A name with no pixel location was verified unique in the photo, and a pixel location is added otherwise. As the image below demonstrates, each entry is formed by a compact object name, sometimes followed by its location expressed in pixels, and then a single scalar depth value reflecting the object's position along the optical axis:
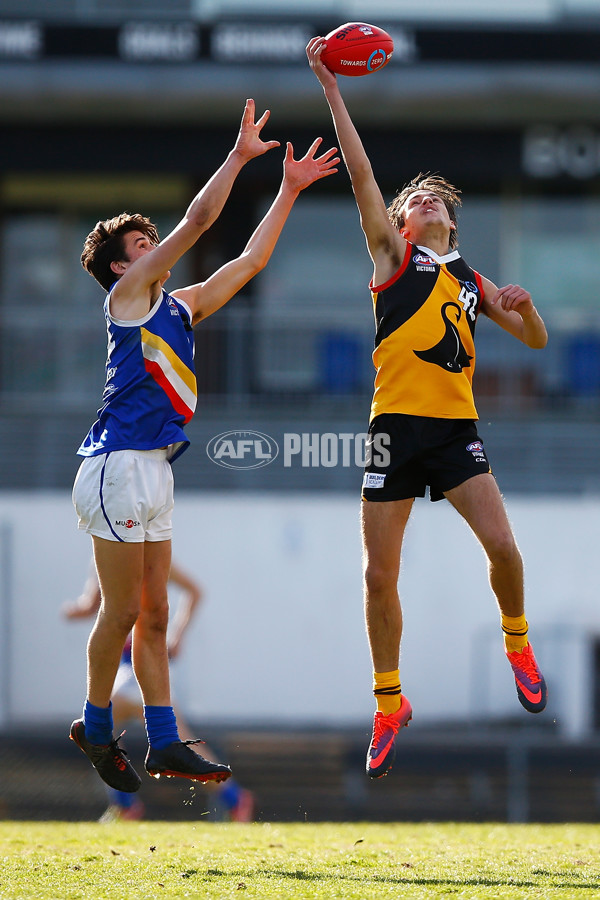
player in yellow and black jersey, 11.41
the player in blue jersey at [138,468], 10.84
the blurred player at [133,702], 15.96
